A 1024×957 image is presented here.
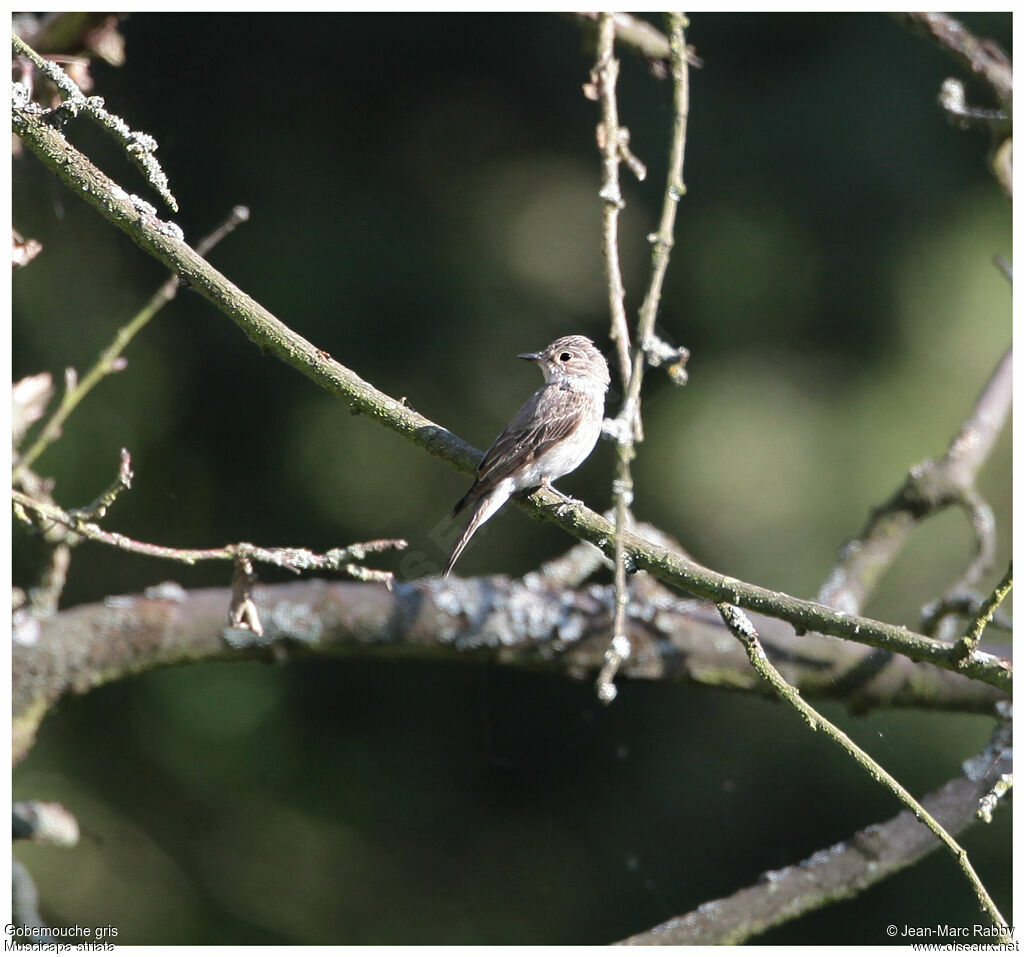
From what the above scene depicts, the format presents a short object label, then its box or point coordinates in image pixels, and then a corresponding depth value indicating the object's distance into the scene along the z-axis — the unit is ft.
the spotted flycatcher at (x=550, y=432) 18.98
